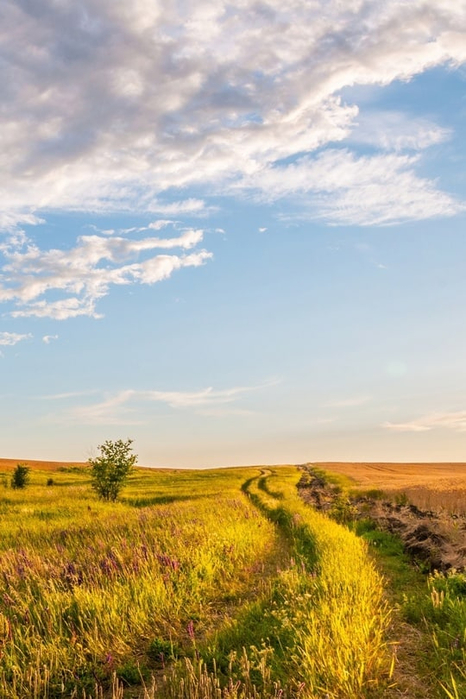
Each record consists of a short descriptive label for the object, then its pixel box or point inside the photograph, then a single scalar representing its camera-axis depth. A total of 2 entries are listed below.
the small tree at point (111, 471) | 33.59
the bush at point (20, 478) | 42.47
